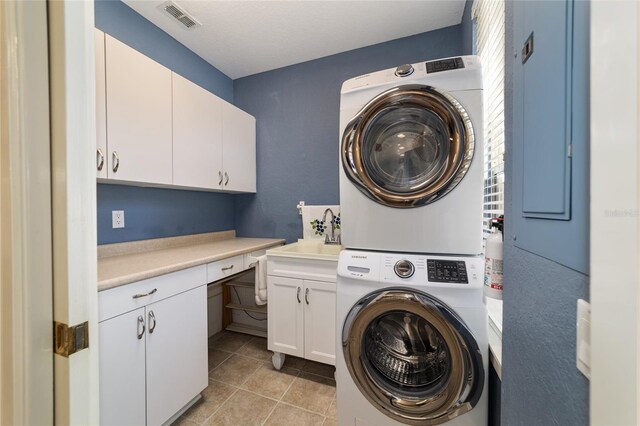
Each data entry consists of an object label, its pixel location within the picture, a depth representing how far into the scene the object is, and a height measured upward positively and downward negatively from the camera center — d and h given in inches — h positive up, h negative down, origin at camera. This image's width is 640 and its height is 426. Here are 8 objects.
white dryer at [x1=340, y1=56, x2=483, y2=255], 45.9 +10.2
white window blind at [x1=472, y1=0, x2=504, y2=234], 46.7 +24.0
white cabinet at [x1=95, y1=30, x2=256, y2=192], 57.6 +23.7
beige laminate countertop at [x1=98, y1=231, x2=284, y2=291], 50.1 -12.4
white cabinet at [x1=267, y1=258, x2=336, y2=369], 70.7 -29.2
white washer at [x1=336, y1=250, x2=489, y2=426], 41.8 -24.3
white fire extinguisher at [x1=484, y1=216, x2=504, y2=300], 33.8 -7.7
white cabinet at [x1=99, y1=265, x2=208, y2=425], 45.6 -29.0
